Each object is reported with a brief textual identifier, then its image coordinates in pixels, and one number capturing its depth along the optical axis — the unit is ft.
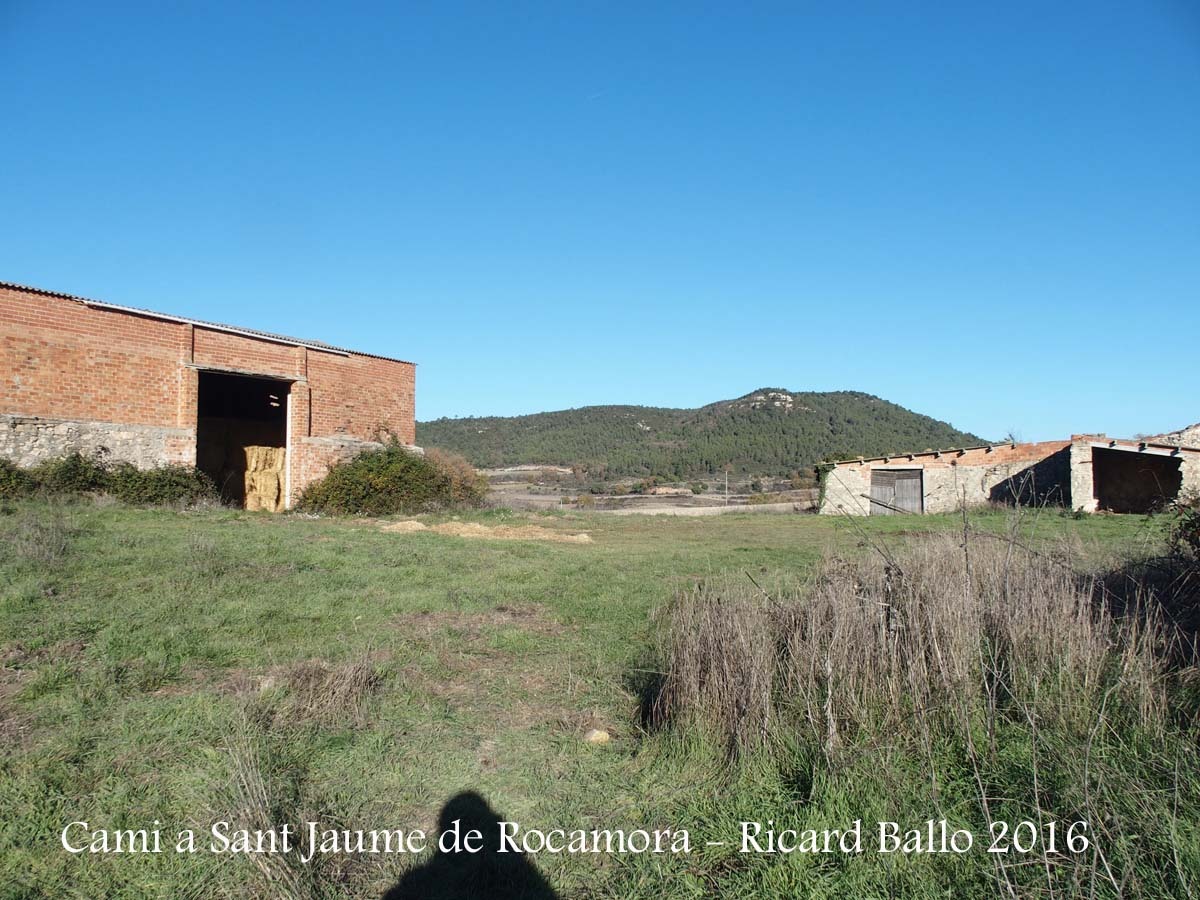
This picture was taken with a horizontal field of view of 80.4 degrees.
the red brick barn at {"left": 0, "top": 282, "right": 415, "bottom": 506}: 51.19
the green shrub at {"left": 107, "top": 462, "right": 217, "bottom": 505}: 54.24
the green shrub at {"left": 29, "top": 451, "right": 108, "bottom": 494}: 50.37
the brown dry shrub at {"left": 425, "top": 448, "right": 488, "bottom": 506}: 77.67
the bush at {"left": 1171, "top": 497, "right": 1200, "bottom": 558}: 17.58
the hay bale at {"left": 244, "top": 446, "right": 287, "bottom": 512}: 74.02
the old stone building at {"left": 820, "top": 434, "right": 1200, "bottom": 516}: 80.83
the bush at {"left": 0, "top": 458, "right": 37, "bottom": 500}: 48.33
